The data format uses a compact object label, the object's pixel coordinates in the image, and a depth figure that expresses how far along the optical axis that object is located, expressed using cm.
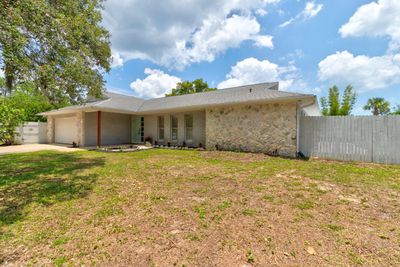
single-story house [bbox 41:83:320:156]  948
